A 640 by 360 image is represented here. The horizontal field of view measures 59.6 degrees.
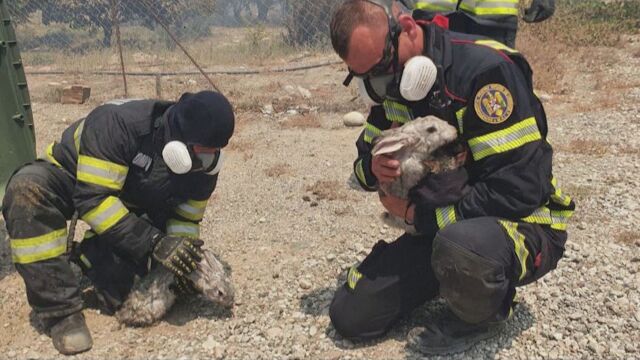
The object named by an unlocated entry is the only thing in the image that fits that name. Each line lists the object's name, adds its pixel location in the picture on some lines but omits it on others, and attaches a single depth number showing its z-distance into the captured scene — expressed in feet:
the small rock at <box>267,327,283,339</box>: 9.49
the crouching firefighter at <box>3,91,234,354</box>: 9.20
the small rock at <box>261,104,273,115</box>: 25.26
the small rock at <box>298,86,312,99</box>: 28.18
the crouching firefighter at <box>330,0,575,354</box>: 7.63
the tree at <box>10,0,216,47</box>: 43.91
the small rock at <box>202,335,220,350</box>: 9.23
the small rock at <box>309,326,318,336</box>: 9.58
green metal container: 12.09
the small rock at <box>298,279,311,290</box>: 10.89
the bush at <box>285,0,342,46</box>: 39.99
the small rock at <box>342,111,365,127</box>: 22.43
